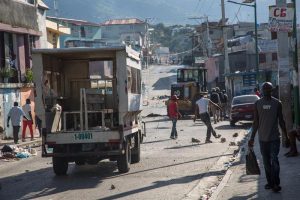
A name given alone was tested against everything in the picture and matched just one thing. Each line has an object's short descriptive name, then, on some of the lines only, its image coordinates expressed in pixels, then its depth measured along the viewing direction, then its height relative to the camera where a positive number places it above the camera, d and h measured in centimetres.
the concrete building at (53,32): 4707 +436
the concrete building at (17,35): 2998 +278
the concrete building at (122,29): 13125 +1242
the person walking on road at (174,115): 2434 -128
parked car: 2970 -150
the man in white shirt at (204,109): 2197 -98
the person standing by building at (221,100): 3635 -113
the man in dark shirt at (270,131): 1002 -83
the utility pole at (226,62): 4834 +159
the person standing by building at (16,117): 2430 -122
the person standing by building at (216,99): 3448 -97
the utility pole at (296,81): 1698 -3
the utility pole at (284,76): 1479 +11
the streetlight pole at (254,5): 3968 +524
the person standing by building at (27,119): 2598 -139
